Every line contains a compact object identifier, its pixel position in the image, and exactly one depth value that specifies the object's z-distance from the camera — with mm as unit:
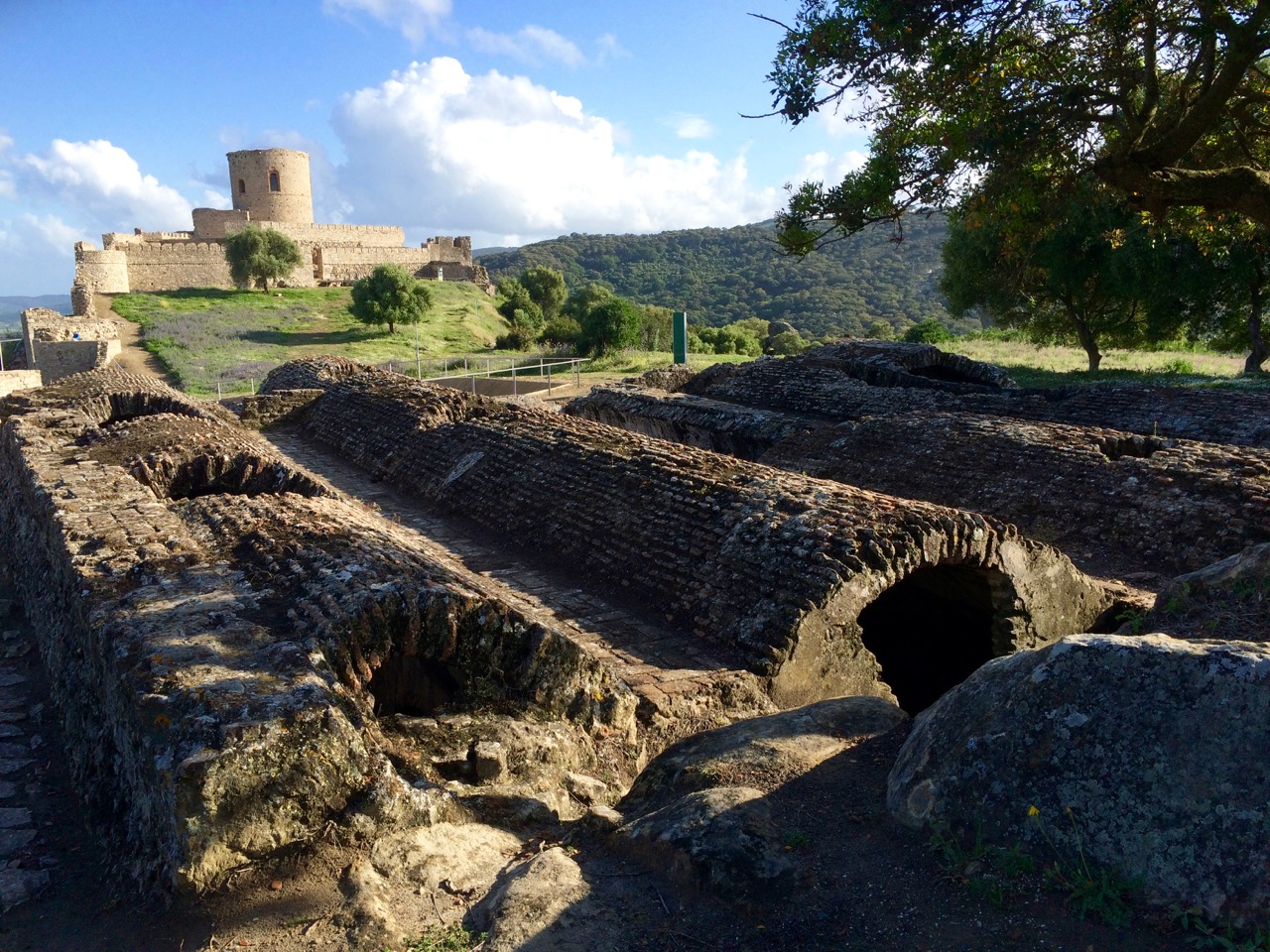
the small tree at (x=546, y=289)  63125
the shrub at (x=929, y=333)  36719
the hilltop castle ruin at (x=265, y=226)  57938
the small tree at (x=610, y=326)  39188
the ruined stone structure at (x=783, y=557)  6945
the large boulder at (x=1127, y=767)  3129
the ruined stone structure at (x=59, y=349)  33531
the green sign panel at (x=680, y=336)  32125
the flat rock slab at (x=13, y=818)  5027
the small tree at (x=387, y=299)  49312
